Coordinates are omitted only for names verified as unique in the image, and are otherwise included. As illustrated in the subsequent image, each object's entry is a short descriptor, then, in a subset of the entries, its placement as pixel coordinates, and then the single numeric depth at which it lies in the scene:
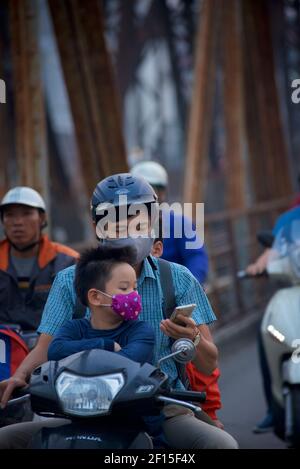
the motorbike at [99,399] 6.78
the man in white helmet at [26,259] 11.33
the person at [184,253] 11.64
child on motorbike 7.25
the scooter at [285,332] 11.91
